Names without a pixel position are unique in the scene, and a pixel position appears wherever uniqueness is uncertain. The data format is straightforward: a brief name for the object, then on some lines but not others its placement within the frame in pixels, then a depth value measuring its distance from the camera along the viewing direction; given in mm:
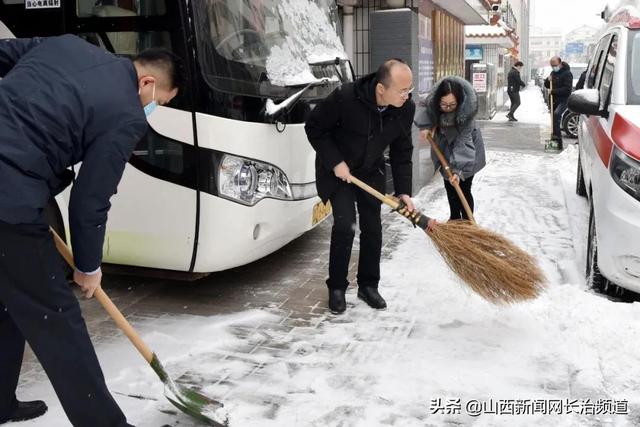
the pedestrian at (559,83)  13844
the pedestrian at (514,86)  19047
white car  4172
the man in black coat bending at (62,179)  2502
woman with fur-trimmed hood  5562
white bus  4168
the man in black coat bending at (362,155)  4348
